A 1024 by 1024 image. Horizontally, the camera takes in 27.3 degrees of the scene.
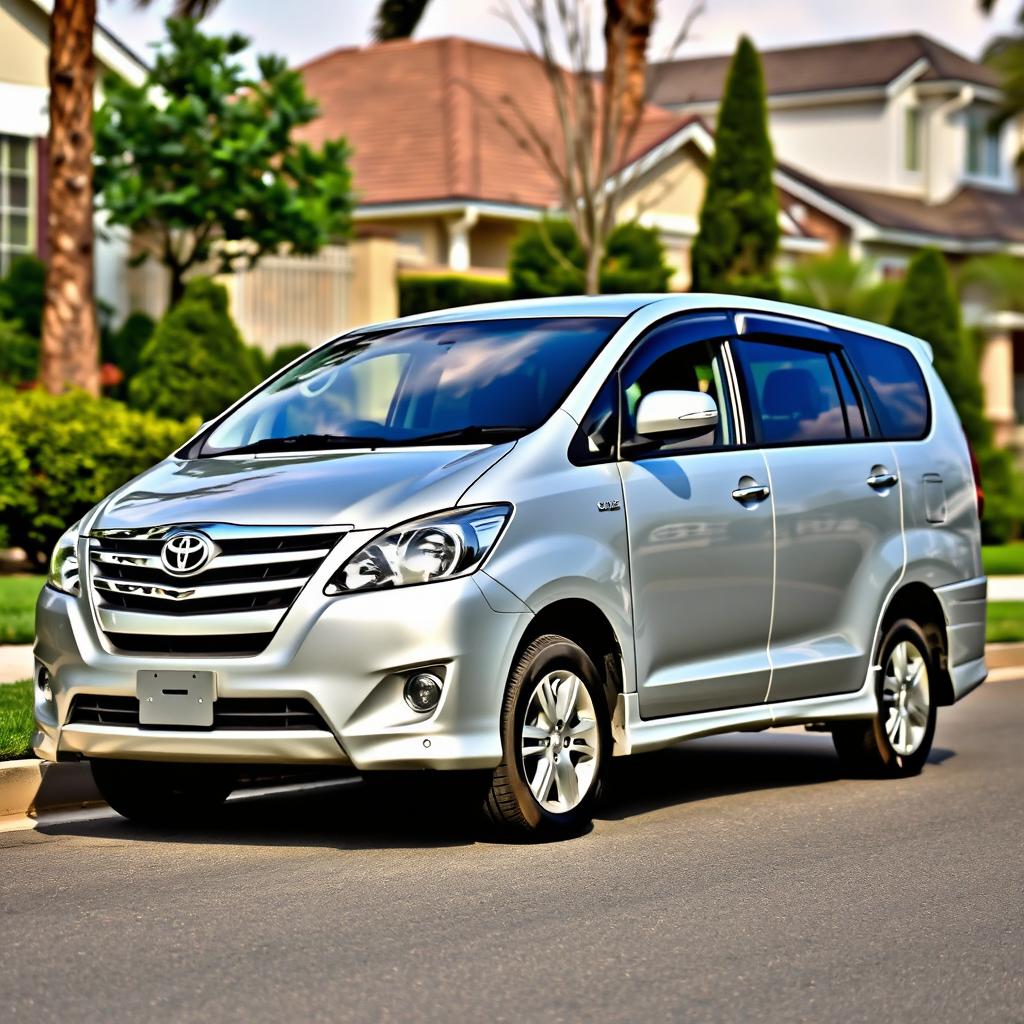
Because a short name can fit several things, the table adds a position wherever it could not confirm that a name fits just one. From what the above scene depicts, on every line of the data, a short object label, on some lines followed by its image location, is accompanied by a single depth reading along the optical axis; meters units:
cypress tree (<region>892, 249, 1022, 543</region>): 29.88
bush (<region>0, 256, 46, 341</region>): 23.12
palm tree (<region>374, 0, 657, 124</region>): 25.48
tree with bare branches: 21.61
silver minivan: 7.21
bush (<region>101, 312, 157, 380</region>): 24.20
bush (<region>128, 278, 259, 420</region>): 21.83
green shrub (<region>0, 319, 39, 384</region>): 22.42
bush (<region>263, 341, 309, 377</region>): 25.50
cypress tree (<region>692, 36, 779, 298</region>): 28.94
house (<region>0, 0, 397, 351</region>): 23.84
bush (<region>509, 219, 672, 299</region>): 27.73
